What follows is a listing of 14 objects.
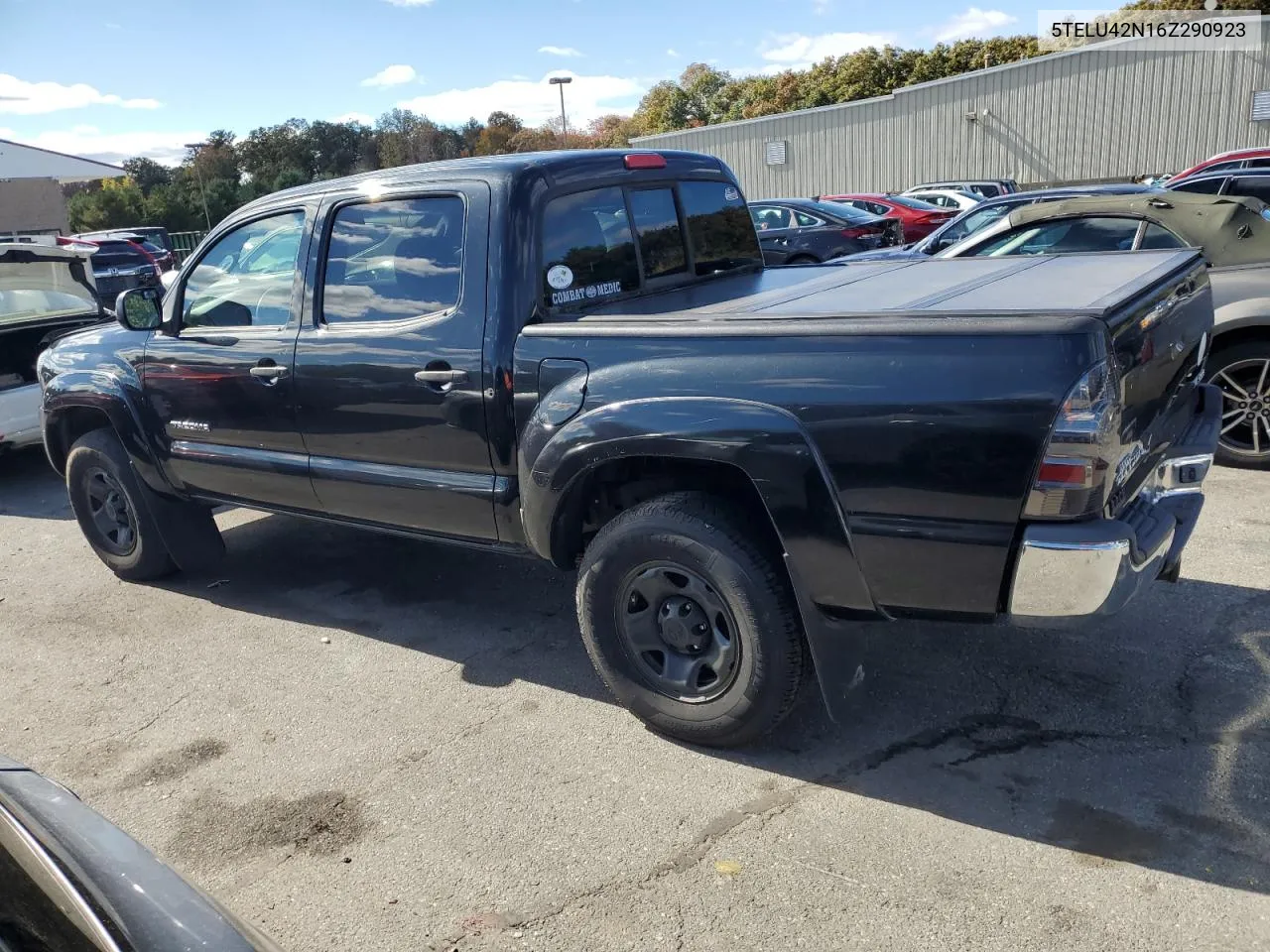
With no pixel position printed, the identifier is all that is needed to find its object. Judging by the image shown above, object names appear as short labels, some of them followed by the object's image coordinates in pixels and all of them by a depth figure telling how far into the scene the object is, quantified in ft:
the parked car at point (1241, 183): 34.53
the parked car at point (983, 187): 76.33
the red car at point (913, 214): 61.67
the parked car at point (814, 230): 51.08
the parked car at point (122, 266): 65.58
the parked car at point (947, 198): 68.74
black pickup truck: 8.96
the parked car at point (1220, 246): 18.99
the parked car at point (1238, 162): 50.19
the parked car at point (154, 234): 92.49
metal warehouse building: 93.91
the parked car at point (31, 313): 25.70
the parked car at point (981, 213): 28.96
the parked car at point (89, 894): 5.24
